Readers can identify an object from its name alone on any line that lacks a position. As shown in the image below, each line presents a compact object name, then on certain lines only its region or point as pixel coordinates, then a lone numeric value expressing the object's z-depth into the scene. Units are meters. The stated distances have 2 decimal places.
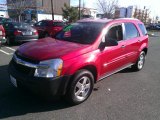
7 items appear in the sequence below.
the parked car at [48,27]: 9.81
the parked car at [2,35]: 6.07
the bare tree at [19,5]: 24.16
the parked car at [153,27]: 32.61
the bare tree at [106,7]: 29.80
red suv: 2.42
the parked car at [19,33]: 7.37
